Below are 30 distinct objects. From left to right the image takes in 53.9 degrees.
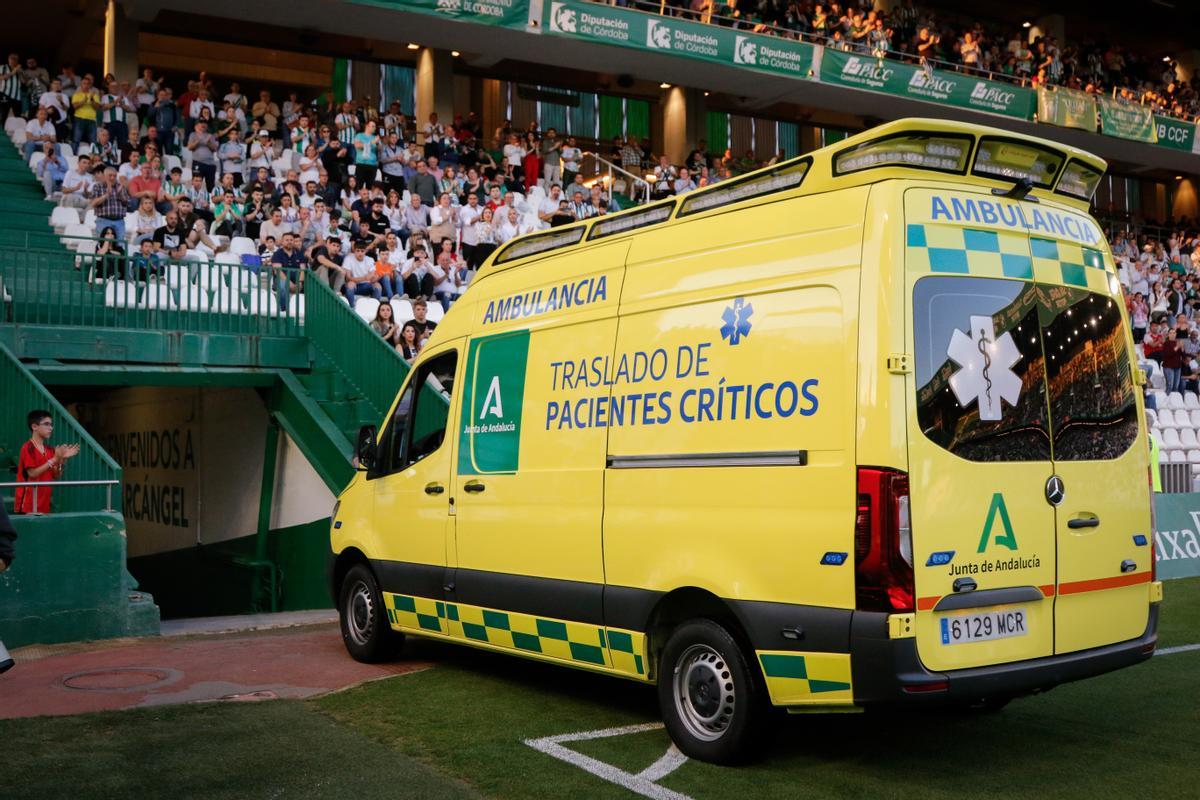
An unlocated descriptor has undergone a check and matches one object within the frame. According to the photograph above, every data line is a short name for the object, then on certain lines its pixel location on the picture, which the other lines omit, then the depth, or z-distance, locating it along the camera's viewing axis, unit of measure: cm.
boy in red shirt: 1009
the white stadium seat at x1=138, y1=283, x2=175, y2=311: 1408
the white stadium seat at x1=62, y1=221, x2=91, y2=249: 1611
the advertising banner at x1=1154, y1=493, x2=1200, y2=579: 1257
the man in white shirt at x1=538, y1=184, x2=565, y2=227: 2231
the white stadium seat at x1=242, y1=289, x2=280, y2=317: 1463
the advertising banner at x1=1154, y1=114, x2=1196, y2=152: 3362
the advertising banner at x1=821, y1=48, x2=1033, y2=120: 2848
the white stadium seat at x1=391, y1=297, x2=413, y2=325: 1622
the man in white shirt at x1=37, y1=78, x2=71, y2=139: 1875
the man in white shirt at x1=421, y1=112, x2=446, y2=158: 2314
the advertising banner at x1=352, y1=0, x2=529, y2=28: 2295
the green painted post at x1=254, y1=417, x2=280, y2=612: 1501
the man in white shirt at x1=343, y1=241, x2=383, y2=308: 1628
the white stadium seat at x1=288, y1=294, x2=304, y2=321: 1498
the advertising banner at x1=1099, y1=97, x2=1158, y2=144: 3216
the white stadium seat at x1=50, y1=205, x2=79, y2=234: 1622
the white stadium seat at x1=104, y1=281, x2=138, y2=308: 1389
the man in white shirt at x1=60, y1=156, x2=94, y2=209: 1678
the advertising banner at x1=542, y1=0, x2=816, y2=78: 2478
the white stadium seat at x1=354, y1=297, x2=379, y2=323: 1585
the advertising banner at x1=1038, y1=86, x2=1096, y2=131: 3109
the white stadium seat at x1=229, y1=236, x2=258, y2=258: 1650
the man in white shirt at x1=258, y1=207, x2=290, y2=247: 1662
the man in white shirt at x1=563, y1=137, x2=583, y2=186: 2569
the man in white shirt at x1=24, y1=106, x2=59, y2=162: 1814
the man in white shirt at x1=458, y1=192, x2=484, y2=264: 1948
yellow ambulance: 495
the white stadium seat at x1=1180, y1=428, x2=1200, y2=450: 2106
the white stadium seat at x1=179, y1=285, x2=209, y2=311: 1440
